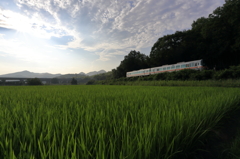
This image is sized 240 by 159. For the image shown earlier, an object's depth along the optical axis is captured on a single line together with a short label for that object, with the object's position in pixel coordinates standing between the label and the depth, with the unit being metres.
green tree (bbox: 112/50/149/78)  48.69
